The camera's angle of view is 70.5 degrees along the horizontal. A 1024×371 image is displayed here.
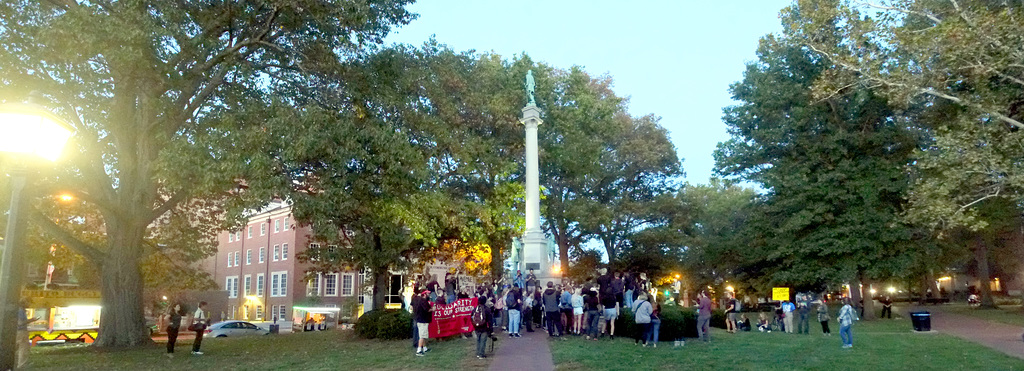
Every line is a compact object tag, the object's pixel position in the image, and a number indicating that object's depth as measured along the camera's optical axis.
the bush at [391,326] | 21.31
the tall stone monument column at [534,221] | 26.48
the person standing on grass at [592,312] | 18.97
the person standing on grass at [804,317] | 25.52
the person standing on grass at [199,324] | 17.72
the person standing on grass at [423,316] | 15.38
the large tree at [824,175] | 34.31
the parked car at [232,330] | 37.97
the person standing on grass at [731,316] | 25.20
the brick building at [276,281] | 55.22
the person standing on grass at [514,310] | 19.09
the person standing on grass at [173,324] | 17.27
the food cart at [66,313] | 31.34
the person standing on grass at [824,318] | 24.30
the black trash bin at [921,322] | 25.39
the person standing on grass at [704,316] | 19.67
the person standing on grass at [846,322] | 18.47
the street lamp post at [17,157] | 5.85
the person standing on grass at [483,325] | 14.70
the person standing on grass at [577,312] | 19.62
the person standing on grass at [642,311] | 17.25
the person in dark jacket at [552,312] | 19.08
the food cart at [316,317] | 48.44
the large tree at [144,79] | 16.41
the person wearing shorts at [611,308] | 18.67
